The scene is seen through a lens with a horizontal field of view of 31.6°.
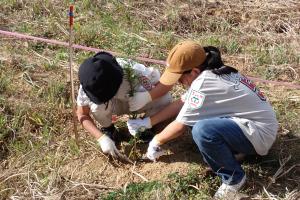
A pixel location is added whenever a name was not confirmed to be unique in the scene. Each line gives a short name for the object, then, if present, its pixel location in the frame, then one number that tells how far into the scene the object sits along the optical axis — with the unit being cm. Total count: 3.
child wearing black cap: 310
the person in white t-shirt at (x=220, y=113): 291
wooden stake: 301
